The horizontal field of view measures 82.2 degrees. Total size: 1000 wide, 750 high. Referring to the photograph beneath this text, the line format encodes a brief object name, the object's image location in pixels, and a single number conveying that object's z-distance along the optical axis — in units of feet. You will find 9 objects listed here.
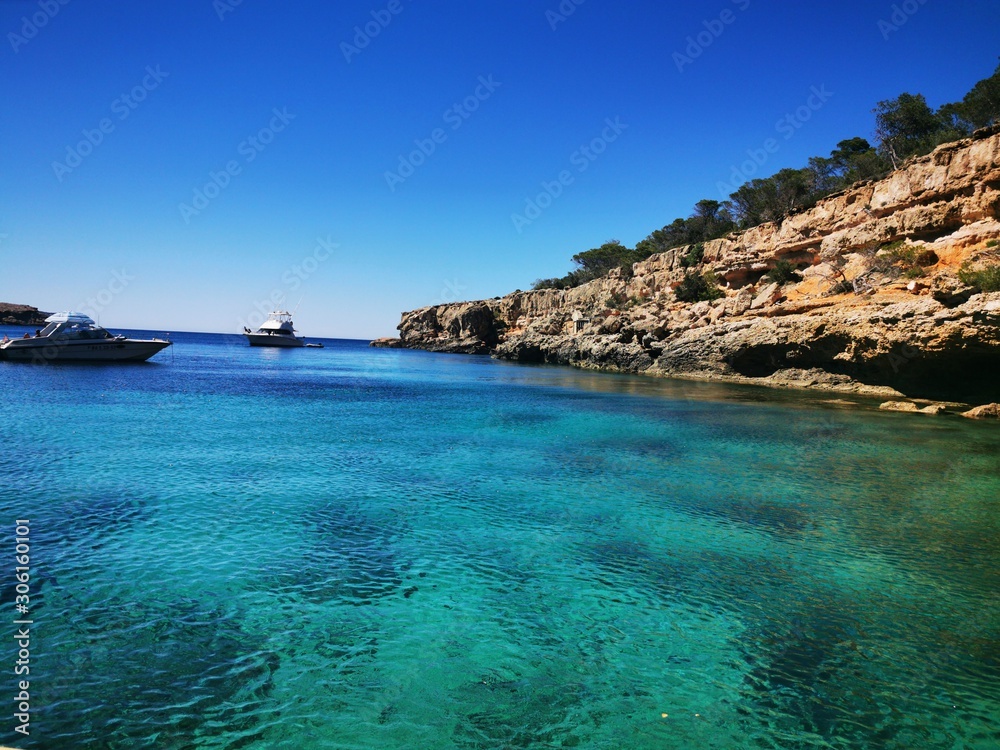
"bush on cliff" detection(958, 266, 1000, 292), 82.79
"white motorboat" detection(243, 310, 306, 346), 346.33
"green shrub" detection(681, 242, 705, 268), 206.73
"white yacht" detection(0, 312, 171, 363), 142.31
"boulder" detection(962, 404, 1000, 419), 79.74
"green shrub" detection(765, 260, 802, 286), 145.69
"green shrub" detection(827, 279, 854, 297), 120.88
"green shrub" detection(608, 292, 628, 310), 231.26
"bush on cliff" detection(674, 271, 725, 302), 179.44
